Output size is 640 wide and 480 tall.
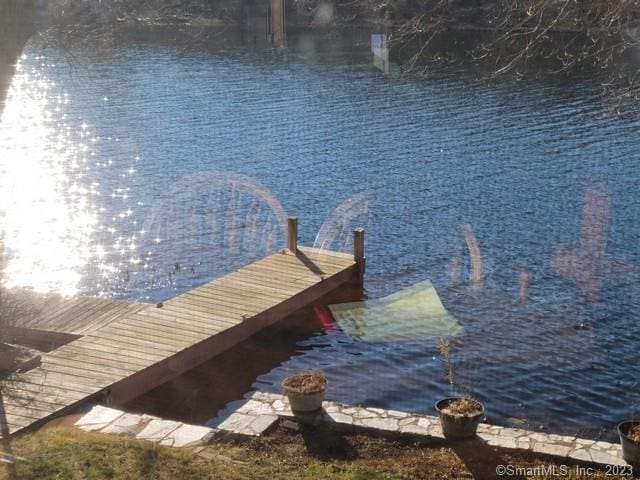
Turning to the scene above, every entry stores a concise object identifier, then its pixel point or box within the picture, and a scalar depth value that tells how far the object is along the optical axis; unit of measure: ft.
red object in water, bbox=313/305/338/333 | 61.52
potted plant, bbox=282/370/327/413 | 38.32
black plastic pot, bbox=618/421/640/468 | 33.71
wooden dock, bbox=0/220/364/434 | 42.22
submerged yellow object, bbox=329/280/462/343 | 60.03
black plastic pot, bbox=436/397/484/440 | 36.17
